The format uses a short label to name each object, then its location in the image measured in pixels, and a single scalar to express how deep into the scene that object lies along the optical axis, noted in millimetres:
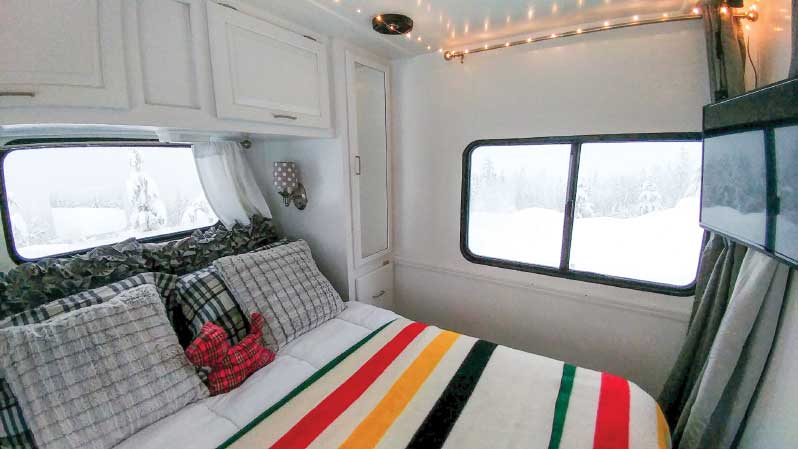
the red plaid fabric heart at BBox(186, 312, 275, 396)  1329
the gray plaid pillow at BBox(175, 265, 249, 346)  1515
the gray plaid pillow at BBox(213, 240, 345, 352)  1620
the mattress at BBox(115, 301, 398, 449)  1087
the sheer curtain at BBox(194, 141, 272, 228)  2090
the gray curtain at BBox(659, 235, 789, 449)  1164
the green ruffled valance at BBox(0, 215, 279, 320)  1274
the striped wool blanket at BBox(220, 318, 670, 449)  1081
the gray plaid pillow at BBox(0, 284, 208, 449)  973
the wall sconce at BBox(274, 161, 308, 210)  2141
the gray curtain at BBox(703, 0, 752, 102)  1388
